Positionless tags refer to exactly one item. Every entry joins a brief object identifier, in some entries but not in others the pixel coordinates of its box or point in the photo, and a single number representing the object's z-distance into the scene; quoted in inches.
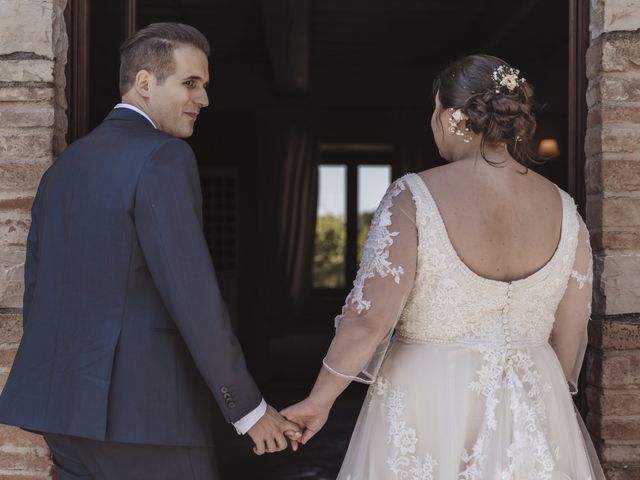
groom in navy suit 71.9
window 402.0
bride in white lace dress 75.9
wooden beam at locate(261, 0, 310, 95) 219.0
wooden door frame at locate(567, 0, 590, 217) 100.7
